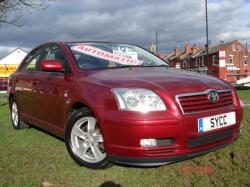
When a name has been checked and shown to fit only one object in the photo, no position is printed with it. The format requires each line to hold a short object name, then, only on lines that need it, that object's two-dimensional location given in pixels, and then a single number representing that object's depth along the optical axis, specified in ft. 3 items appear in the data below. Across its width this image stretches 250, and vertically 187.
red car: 13.25
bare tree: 55.21
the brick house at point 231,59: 265.75
